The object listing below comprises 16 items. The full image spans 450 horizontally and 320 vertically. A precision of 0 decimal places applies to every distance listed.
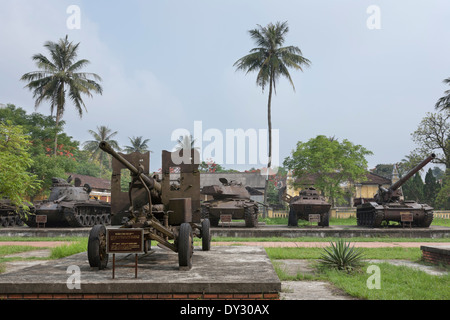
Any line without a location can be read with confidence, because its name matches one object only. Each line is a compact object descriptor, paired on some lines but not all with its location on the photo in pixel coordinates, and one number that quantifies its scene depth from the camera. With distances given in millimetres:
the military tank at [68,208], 19172
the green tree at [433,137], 34188
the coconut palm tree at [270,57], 30922
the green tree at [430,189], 39656
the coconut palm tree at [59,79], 32969
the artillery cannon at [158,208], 6574
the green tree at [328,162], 25203
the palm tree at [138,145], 56106
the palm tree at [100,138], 51188
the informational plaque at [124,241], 5816
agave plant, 7833
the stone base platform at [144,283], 5148
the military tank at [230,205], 17781
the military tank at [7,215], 21052
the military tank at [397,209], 18156
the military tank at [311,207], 18473
